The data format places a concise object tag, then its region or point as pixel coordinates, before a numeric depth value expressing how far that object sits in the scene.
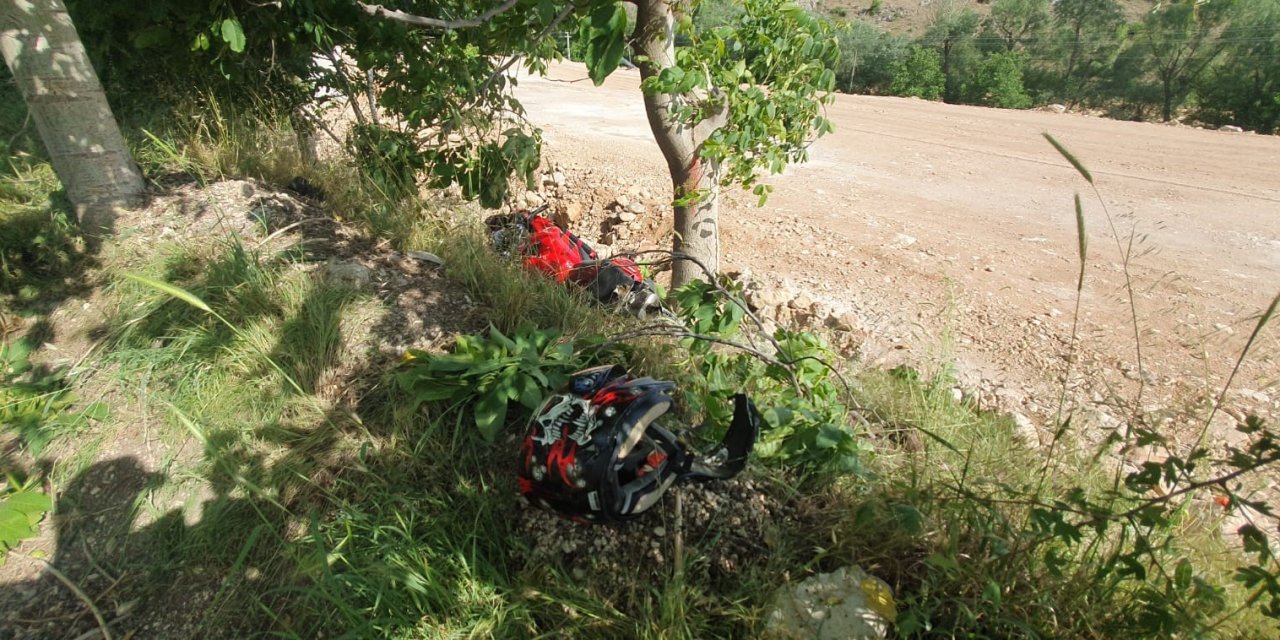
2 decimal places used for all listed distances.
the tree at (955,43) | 27.73
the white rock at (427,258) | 3.21
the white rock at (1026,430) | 2.92
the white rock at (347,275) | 2.82
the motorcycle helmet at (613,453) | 1.78
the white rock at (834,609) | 1.60
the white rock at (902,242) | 6.96
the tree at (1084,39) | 24.92
